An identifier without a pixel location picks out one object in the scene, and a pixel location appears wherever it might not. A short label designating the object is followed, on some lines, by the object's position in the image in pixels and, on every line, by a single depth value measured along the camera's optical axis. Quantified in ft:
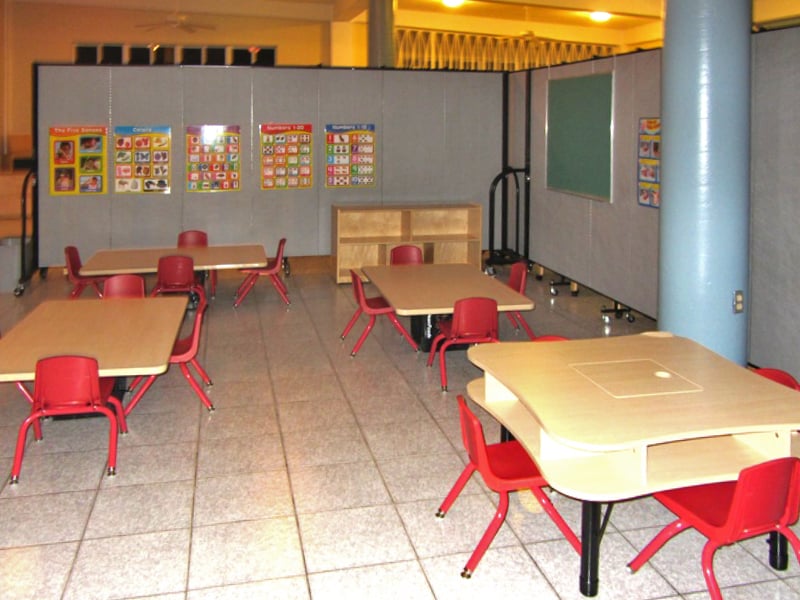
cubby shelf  36.35
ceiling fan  47.59
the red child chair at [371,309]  24.77
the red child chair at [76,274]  28.46
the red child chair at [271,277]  31.07
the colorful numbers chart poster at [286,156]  37.81
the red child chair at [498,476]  12.85
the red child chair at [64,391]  16.12
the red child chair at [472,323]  21.49
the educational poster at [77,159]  36.06
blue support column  19.36
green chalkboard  30.83
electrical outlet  20.15
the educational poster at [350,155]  38.37
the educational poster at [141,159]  36.58
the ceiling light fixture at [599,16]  52.45
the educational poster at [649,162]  27.02
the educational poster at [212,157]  37.17
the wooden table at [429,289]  22.48
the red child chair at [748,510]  10.99
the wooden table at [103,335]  16.87
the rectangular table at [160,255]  28.07
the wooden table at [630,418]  11.89
